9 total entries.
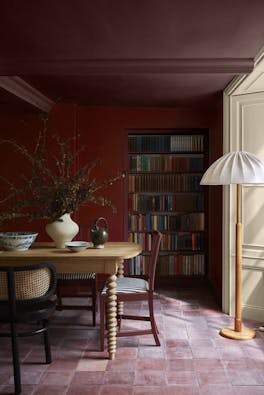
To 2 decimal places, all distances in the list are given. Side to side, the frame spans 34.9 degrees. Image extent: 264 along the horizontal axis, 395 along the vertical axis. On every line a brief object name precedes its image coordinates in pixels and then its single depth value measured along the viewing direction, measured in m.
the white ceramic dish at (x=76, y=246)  3.74
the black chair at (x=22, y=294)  3.00
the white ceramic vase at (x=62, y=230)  3.98
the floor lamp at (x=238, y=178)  3.80
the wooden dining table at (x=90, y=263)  3.58
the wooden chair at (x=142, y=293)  3.76
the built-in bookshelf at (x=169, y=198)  6.07
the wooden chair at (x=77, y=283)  4.59
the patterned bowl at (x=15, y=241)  3.79
